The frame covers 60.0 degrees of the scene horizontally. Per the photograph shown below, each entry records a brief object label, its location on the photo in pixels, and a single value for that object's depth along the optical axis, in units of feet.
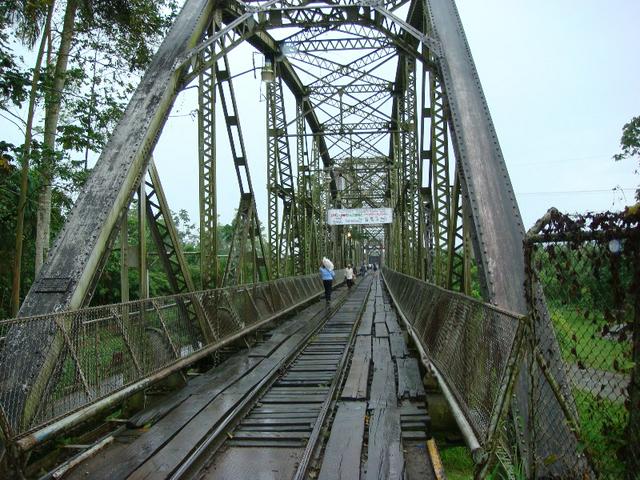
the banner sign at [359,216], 109.70
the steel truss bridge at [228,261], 13.98
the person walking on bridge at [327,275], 64.72
